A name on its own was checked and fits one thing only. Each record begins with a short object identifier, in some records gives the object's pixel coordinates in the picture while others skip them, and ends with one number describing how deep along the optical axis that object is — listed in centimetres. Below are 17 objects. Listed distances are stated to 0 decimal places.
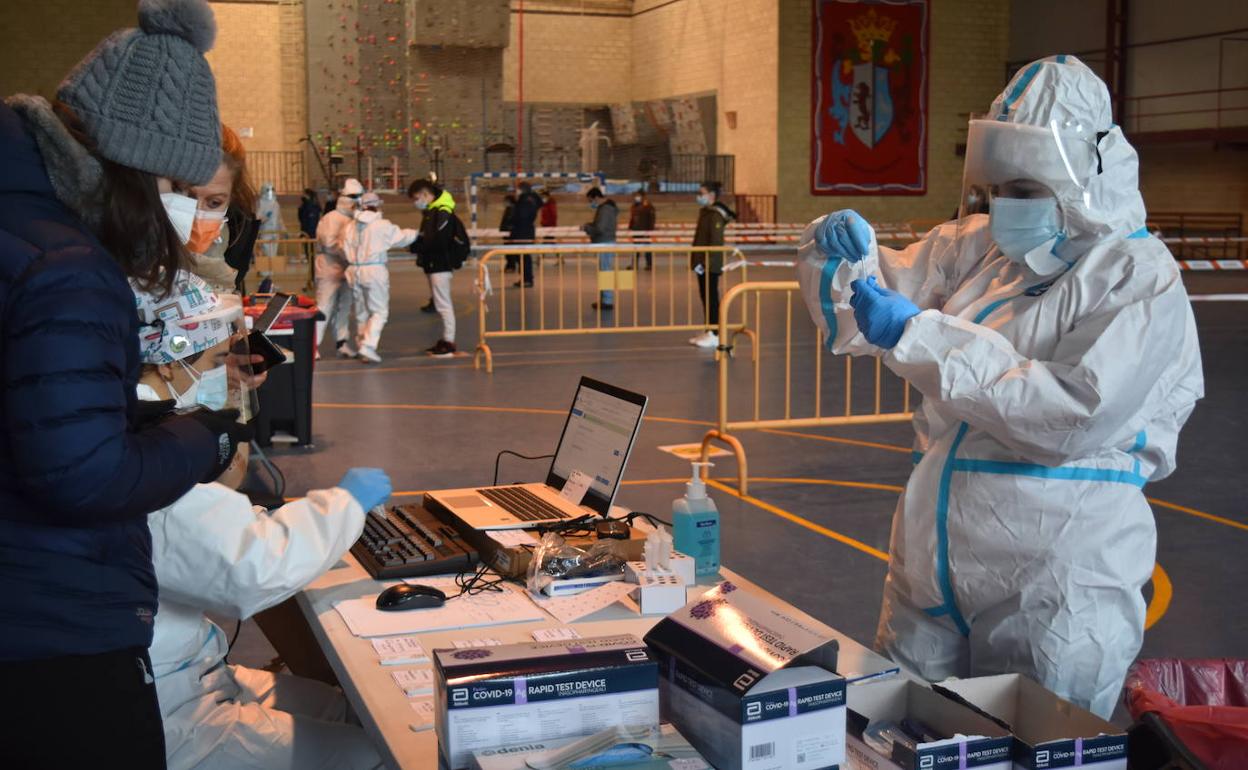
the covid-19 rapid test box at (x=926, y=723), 183
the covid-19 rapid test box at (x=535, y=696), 181
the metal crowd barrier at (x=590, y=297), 1248
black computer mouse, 280
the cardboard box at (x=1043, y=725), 184
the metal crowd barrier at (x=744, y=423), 687
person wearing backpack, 1246
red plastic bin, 222
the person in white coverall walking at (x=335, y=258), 1214
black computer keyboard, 304
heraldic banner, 2767
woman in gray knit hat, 175
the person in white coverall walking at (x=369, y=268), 1188
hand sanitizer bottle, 297
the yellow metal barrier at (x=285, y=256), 2098
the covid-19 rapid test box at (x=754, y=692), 179
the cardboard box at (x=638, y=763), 177
